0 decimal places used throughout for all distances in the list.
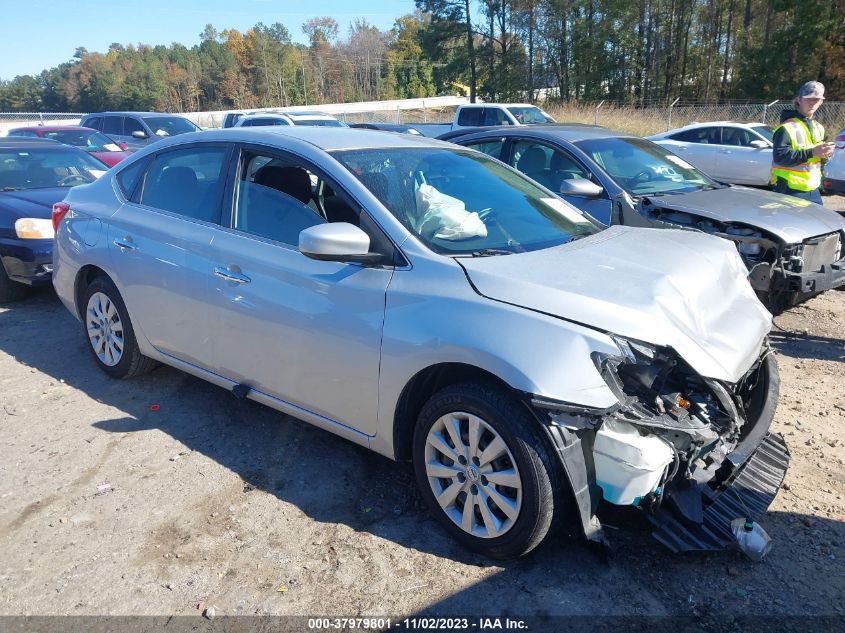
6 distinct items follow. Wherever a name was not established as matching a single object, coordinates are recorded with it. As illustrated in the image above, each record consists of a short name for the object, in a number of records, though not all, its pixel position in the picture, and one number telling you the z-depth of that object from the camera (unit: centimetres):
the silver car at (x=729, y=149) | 1411
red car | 1309
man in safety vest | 598
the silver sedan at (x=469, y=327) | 259
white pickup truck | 1812
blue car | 649
